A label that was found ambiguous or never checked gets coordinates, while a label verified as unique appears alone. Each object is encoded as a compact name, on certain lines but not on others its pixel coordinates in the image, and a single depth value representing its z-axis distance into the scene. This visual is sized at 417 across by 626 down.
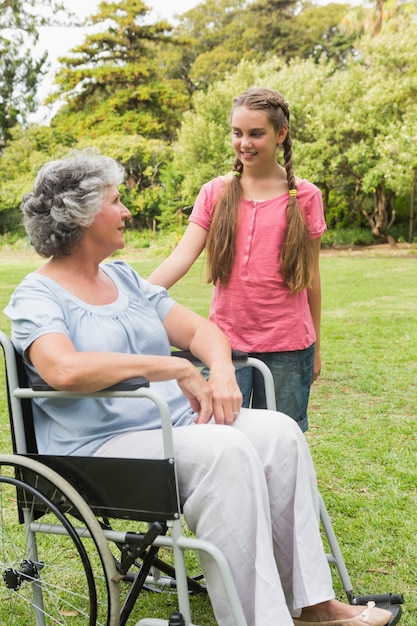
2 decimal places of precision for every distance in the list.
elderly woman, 1.81
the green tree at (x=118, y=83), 25.44
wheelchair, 1.79
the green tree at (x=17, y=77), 25.70
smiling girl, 2.61
